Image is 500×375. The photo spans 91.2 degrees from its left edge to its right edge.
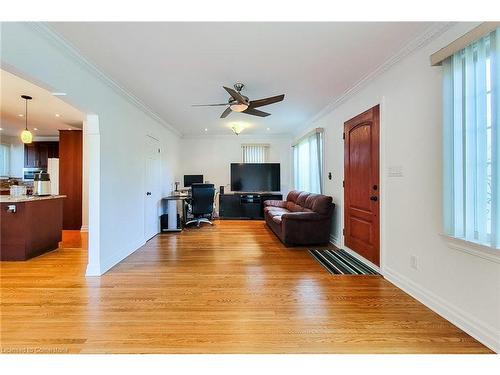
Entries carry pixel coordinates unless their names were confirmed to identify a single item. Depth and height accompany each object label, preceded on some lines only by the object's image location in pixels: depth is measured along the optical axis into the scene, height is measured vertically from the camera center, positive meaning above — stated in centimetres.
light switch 266 +18
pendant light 458 +98
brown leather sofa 421 -66
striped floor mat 312 -106
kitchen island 356 -60
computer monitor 712 +24
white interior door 470 -1
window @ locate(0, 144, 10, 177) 744 +85
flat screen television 736 +33
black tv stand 725 -50
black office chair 599 -32
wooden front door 314 +2
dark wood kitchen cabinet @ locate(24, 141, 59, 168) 749 +108
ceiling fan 326 +118
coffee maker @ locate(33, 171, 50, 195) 439 +9
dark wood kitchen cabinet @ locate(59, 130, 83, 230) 575 +13
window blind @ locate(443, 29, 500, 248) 165 +32
